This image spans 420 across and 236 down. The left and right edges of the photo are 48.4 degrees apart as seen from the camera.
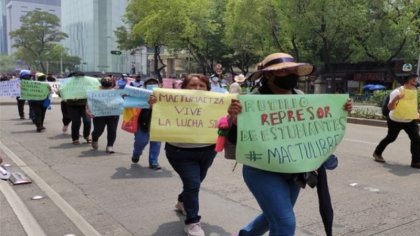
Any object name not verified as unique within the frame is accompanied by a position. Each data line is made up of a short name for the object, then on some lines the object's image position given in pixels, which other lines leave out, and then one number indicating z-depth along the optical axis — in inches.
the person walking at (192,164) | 167.5
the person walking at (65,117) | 468.9
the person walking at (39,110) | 479.8
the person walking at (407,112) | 307.4
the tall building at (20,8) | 5269.7
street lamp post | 3619.6
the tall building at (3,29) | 6131.9
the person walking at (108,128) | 358.0
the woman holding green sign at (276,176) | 120.1
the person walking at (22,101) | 530.0
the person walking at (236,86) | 484.0
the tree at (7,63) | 4936.0
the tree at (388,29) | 1119.6
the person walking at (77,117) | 399.9
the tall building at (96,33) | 3732.8
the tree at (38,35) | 3174.2
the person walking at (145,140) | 294.7
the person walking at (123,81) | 599.4
